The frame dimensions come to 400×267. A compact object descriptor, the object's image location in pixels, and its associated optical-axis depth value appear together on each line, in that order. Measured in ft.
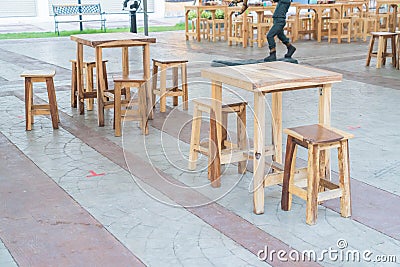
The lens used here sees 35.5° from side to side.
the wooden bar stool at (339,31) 43.04
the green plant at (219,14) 50.40
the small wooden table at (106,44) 19.60
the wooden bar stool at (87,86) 21.30
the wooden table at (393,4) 37.70
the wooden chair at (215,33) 45.58
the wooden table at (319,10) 42.68
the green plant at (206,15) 49.80
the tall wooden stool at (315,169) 11.91
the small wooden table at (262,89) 12.21
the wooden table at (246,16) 40.22
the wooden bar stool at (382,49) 30.14
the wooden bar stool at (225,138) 14.02
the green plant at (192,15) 53.68
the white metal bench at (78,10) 55.62
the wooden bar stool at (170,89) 21.06
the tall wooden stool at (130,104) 18.74
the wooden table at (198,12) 44.52
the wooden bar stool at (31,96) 19.40
